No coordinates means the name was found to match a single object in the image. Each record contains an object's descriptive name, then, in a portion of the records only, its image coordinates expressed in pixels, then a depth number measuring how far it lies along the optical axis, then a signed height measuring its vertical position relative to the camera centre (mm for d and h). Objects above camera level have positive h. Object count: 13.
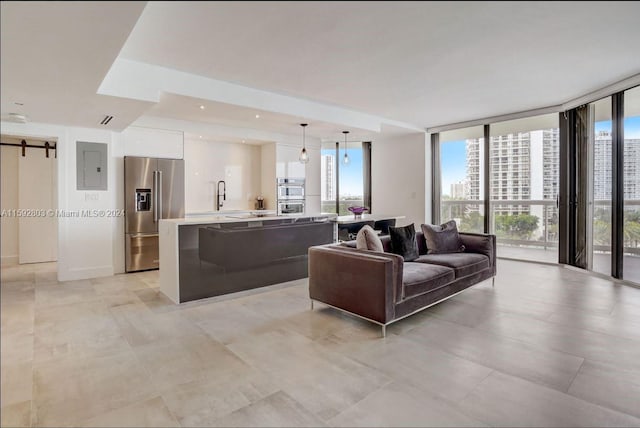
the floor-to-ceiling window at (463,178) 6980 +631
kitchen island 4051 -540
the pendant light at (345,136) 6621 +1214
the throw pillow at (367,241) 3607 -328
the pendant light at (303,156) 5594 +846
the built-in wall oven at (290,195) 7168 +295
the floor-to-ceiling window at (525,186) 6113 +399
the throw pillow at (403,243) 4184 -409
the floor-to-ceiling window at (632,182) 4457 +318
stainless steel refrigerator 5492 +129
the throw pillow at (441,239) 4625 -410
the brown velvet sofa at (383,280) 3078 -691
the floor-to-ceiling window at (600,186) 4926 +315
